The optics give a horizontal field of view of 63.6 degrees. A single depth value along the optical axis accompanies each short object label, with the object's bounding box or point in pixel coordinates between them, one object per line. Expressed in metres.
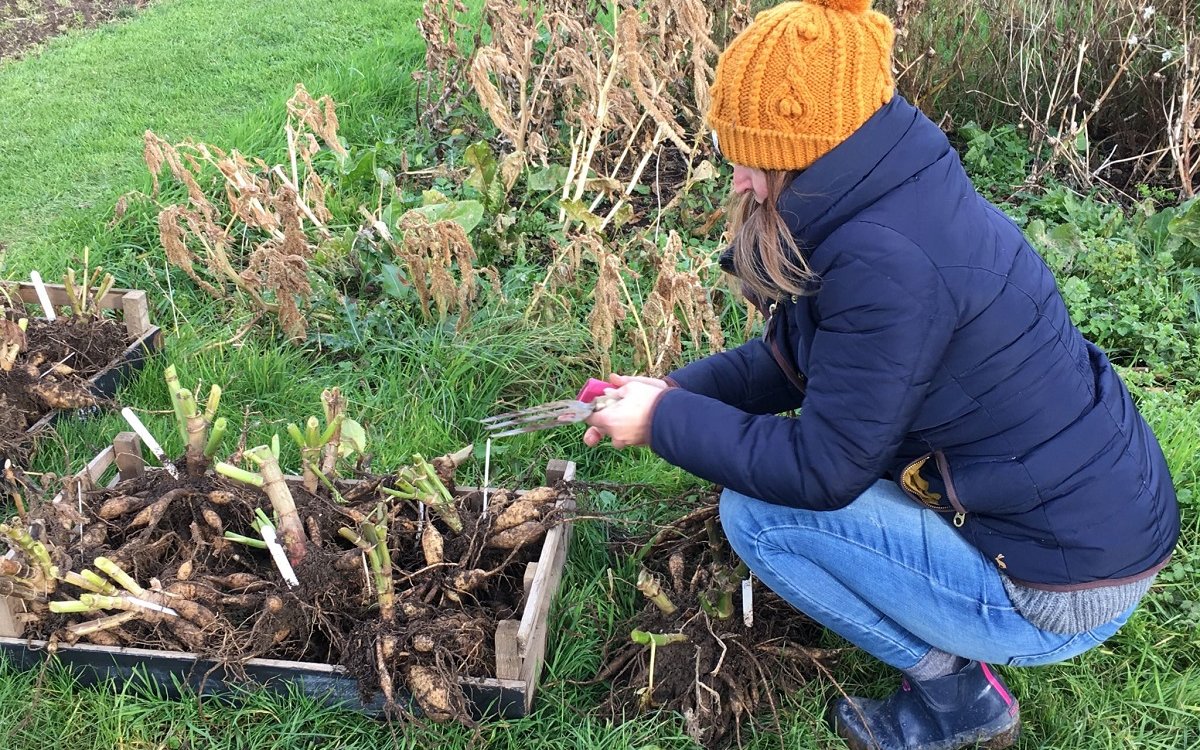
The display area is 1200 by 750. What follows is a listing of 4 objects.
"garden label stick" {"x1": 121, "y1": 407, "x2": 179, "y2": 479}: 2.14
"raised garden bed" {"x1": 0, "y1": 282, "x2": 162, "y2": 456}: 2.73
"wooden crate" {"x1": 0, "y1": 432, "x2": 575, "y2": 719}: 1.90
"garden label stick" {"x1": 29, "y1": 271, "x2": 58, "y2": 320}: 2.85
